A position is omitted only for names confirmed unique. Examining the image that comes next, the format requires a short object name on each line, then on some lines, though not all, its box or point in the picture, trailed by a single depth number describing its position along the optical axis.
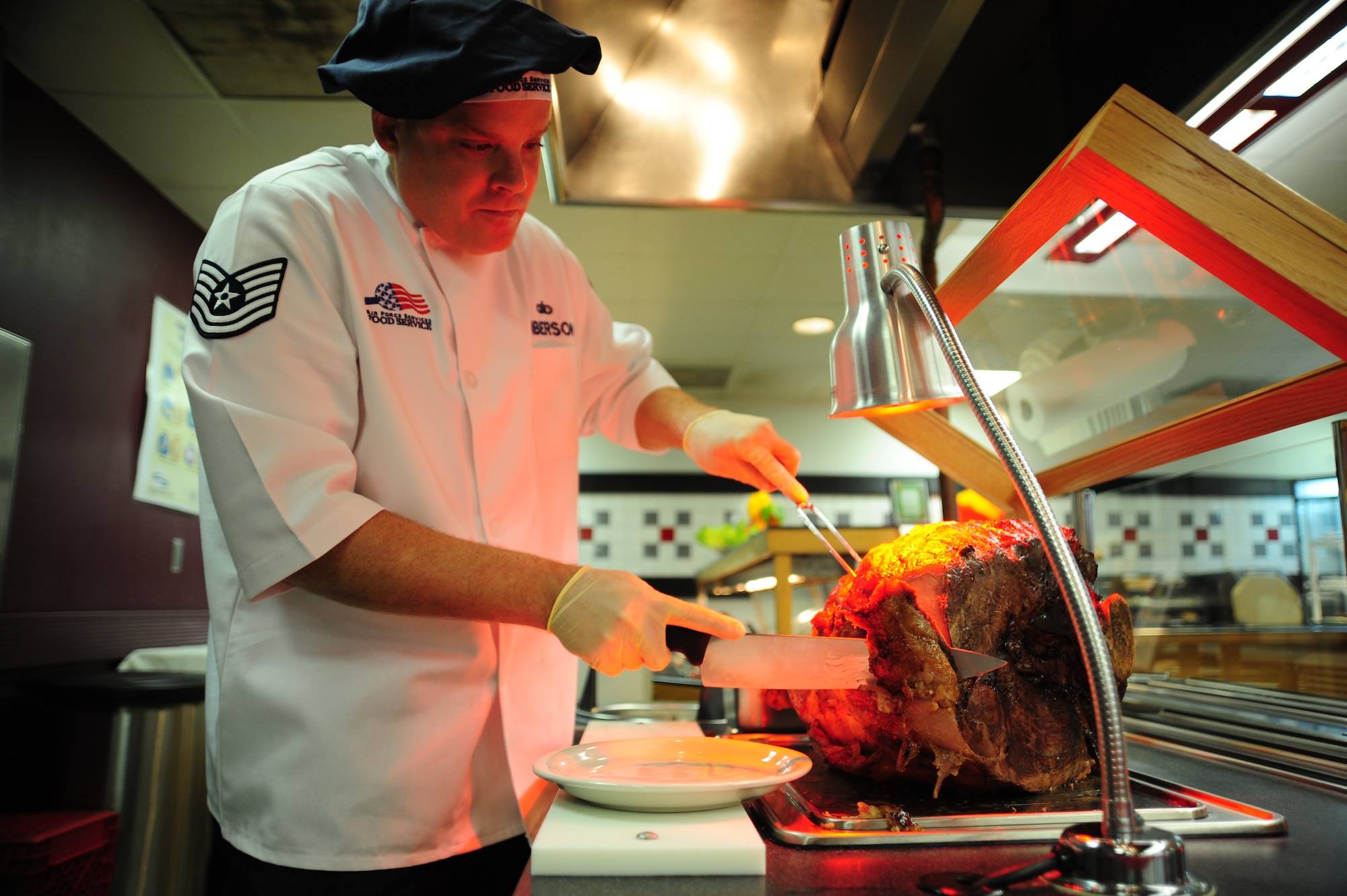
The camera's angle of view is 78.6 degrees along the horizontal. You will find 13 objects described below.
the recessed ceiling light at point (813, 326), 5.36
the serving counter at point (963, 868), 0.73
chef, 1.17
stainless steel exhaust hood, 1.93
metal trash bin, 2.72
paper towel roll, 1.26
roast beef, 1.09
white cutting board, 0.78
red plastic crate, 2.32
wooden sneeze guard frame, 0.75
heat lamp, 0.67
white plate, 0.88
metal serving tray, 0.88
